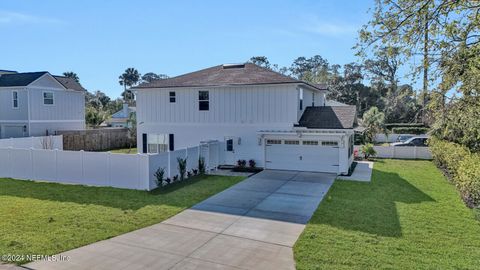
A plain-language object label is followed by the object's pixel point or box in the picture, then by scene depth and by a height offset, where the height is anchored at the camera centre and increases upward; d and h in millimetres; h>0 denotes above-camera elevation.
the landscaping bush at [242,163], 17903 -2084
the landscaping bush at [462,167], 10102 -1665
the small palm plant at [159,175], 12599 -1931
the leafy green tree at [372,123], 30822 +92
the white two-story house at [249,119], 16781 +298
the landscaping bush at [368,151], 22219 -1811
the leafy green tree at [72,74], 70475 +11037
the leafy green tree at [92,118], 39472 +910
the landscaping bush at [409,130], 37594 -719
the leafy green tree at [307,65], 78975 +14439
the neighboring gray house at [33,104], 24859 +1706
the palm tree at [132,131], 29091 -500
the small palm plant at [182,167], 14245 -1807
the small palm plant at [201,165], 15977 -1945
